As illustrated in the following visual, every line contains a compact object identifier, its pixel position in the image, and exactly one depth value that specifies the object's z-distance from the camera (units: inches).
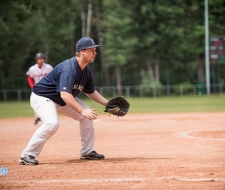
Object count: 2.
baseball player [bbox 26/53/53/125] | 1114.1
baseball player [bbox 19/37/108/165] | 541.3
